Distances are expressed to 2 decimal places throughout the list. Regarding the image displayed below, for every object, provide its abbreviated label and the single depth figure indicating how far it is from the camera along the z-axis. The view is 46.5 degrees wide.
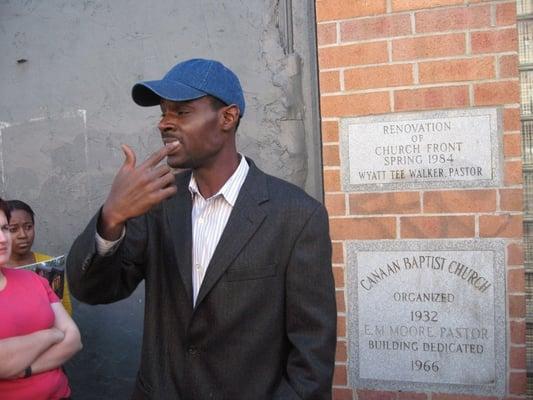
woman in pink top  2.46
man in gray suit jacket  2.05
